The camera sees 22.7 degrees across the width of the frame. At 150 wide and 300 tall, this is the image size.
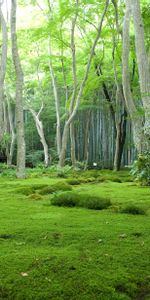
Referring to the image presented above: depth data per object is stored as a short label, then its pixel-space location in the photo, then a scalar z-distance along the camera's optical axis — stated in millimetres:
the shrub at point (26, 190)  6777
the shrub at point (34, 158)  21800
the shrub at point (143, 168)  7936
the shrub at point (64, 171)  11078
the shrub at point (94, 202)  5121
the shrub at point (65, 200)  5324
